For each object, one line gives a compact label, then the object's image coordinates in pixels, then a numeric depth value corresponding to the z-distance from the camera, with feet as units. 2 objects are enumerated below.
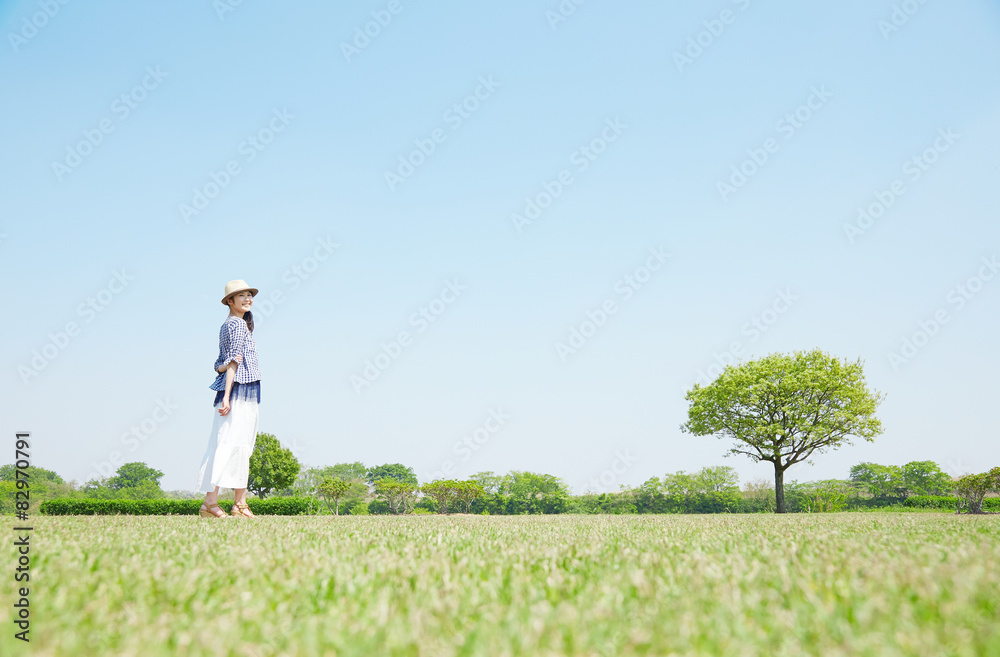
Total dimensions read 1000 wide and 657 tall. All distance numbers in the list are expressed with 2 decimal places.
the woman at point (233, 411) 30.78
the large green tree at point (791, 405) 98.12
